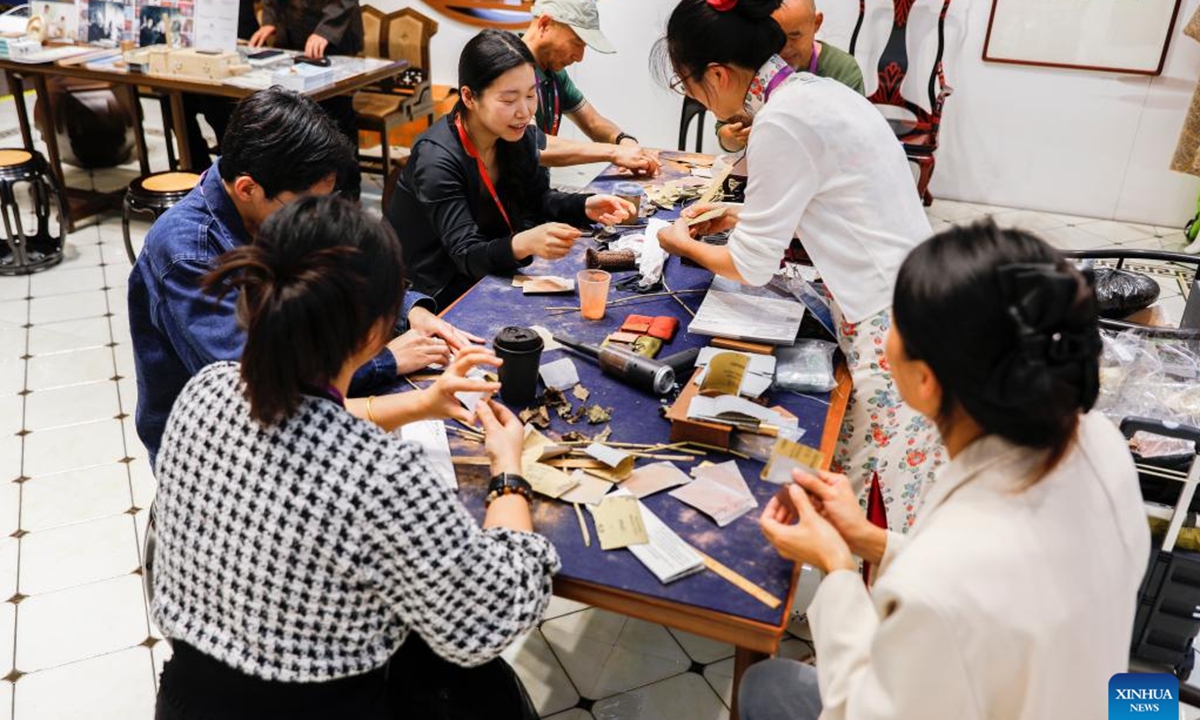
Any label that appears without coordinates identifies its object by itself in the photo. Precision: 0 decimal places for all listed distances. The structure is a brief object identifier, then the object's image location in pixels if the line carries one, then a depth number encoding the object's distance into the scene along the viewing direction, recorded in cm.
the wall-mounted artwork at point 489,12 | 642
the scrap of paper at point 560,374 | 203
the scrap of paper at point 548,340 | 221
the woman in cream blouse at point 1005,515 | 109
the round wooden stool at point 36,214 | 445
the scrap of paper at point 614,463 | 173
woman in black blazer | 260
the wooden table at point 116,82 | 467
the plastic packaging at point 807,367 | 206
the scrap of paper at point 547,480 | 167
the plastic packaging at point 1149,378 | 228
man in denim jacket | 190
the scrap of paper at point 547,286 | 250
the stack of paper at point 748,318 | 223
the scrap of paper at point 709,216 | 260
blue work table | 145
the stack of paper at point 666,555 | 150
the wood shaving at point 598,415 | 190
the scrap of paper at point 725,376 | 190
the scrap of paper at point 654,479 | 170
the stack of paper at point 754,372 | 198
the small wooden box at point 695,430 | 180
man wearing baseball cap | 338
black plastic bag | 268
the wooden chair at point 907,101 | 543
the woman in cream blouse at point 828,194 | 201
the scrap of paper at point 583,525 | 156
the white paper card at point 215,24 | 496
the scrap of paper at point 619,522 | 156
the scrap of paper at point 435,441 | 171
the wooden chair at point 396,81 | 548
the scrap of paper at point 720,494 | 164
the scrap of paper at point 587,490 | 166
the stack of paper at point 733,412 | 183
